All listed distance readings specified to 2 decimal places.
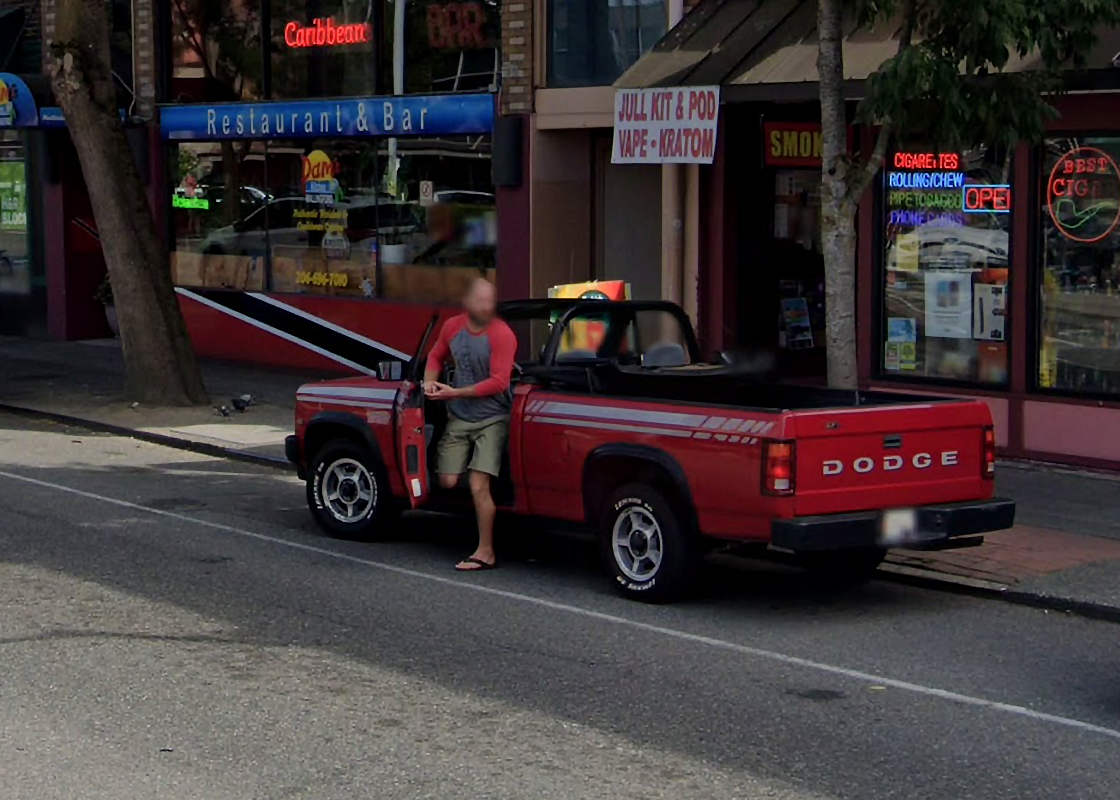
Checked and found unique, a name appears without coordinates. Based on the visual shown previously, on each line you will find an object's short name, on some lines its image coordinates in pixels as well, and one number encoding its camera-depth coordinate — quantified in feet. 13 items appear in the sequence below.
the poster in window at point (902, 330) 49.42
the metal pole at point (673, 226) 54.44
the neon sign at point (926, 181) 47.75
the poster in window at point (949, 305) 48.14
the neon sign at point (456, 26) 61.82
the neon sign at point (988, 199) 46.62
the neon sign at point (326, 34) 66.54
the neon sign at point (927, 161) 47.70
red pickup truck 29.35
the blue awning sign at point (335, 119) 61.98
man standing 33.63
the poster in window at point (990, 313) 47.21
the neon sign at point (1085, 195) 44.55
